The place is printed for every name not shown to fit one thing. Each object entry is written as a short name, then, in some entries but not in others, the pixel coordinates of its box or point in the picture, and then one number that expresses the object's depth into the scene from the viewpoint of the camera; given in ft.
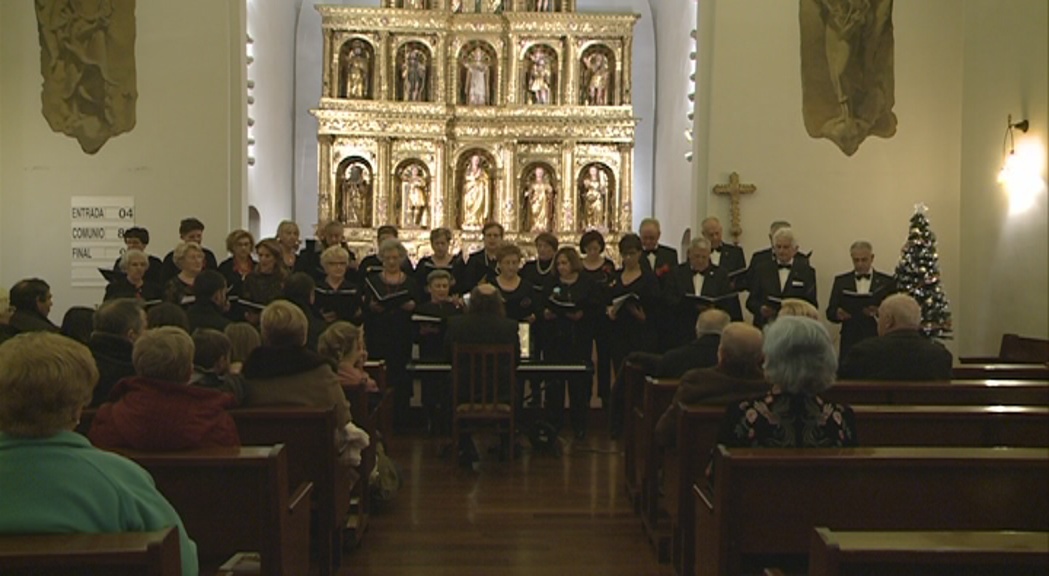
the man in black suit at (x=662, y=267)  28.35
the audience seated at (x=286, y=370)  14.84
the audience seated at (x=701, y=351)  17.88
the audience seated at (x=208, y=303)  19.84
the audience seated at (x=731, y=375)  14.40
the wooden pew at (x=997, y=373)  20.36
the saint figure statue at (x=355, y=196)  48.49
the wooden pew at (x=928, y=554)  6.95
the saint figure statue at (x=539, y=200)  49.42
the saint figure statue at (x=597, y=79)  49.44
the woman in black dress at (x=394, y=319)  27.55
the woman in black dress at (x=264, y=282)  25.30
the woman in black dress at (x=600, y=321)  28.37
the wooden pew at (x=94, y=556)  6.85
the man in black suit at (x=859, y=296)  29.94
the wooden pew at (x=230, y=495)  10.94
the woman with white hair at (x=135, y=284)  25.38
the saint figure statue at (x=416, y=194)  49.16
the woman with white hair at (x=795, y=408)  11.57
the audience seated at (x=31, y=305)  18.97
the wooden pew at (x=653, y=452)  17.60
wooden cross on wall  35.32
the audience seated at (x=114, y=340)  14.93
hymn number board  34.60
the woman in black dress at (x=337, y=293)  26.61
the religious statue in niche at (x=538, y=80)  49.67
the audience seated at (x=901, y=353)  17.25
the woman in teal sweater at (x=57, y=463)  7.75
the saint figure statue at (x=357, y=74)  48.91
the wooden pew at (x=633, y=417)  19.80
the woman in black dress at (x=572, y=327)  27.09
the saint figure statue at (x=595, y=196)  49.19
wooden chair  22.94
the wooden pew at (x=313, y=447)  14.03
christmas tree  31.24
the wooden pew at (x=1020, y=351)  27.73
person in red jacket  11.32
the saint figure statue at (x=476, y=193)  49.62
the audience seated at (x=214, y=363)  14.49
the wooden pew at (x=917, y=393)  16.20
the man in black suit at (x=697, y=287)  28.32
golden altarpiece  48.52
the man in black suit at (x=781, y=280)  29.35
